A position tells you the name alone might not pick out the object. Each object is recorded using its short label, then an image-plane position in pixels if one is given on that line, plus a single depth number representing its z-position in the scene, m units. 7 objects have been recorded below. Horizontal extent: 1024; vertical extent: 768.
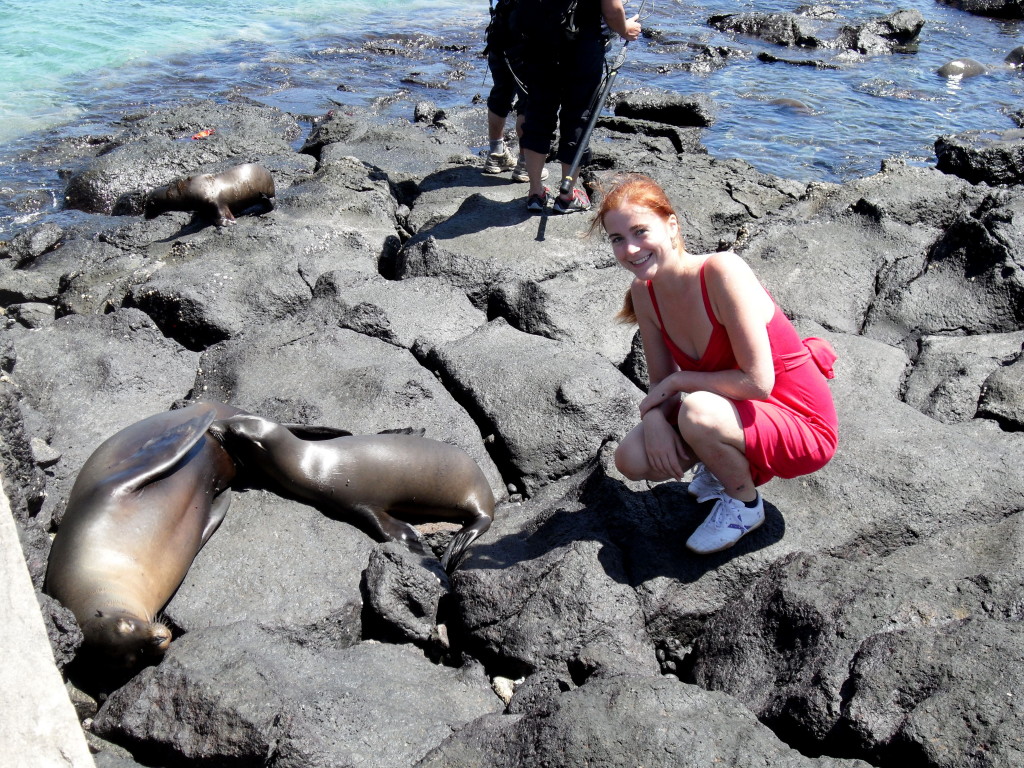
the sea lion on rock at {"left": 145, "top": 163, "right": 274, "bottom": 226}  7.02
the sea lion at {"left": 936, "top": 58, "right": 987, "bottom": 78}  14.34
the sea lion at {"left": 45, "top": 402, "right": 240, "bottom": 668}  3.16
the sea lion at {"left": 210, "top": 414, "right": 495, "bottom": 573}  3.82
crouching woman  2.95
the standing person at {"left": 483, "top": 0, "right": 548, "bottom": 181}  6.64
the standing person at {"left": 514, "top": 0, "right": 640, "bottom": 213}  6.03
